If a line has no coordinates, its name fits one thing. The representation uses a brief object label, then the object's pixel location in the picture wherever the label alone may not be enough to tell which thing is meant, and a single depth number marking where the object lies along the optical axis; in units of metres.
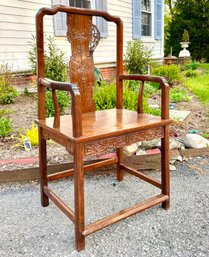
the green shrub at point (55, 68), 3.26
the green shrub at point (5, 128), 2.17
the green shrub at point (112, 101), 2.38
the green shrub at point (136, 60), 4.67
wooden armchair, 1.07
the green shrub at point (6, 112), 2.82
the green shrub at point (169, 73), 4.56
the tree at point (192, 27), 10.53
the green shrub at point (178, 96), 3.57
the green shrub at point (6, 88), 3.29
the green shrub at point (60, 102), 2.48
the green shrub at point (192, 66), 7.18
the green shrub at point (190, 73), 6.05
